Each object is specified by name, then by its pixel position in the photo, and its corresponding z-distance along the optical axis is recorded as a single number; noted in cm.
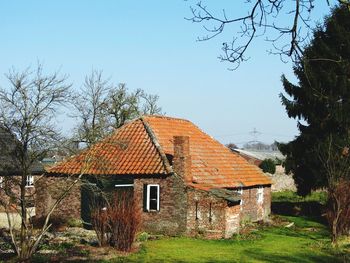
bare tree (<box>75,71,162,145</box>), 4856
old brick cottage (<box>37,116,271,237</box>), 2489
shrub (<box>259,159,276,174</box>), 6438
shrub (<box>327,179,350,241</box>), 2330
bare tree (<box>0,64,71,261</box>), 1766
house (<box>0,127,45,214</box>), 1788
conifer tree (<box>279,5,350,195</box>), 3130
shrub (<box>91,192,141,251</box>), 2042
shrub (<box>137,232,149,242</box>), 2381
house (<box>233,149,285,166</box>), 8062
